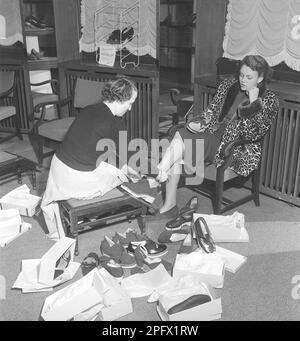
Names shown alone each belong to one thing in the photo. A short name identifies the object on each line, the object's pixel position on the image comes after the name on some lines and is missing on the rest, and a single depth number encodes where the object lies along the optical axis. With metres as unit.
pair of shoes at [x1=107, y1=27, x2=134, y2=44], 4.66
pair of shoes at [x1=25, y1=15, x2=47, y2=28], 5.91
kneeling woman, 2.89
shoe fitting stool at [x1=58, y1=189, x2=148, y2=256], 2.86
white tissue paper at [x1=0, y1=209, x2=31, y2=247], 3.11
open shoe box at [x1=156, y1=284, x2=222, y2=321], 2.25
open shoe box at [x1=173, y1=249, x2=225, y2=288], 2.56
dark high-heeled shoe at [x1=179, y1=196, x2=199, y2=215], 3.35
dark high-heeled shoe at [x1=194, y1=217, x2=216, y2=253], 2.81
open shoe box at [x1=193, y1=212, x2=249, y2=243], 3.07
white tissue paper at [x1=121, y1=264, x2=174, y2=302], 2.54
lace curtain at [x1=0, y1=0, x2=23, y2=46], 5.18
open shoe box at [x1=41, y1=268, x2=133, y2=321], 2.26
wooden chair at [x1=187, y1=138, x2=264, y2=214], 3.27
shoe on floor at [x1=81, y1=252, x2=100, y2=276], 2.71
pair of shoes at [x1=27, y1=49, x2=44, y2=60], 5.65
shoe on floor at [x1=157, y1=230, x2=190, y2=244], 3.09
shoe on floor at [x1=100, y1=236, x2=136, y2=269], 2.79
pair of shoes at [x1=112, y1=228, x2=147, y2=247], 2.95
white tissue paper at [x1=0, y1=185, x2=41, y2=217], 3.43
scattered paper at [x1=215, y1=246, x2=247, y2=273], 2.76
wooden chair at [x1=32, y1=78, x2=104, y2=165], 4.31
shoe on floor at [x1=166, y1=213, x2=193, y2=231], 3.22
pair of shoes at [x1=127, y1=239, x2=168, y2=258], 2.87
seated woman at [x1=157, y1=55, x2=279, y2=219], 3.29
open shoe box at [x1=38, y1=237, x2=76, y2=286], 2.56
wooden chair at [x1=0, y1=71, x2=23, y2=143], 4.82
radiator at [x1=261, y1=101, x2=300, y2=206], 3.44
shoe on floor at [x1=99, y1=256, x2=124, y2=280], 2.65
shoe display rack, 4.63
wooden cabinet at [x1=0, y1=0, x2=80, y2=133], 4.83
